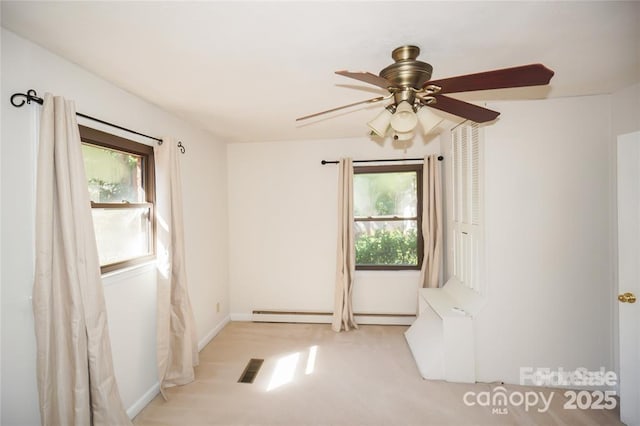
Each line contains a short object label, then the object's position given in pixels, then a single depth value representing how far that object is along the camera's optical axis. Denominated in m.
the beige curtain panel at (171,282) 2.52
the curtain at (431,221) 3.70
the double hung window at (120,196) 2.10
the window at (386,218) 3.99
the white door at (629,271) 2.02
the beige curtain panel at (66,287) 1.56
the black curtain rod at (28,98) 1.53
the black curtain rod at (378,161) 3.88
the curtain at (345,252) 3.84
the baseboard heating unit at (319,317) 3.95
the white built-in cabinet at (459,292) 2.64
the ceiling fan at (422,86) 1.30
